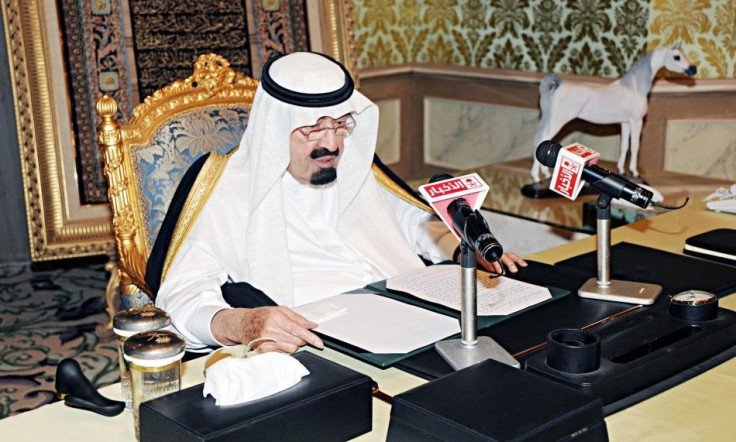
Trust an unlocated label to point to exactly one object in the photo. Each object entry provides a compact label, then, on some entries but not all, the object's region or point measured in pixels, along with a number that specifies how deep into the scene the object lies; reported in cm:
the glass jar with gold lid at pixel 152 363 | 225
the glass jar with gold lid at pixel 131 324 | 235
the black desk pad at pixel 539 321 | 248
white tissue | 222
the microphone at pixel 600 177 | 266
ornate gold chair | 309
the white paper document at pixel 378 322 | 256
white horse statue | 416
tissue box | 216
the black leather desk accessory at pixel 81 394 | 236
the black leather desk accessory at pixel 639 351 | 235
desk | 229
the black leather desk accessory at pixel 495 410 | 212
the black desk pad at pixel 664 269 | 281
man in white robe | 295
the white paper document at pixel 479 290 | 269
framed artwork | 441
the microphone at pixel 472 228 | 230
